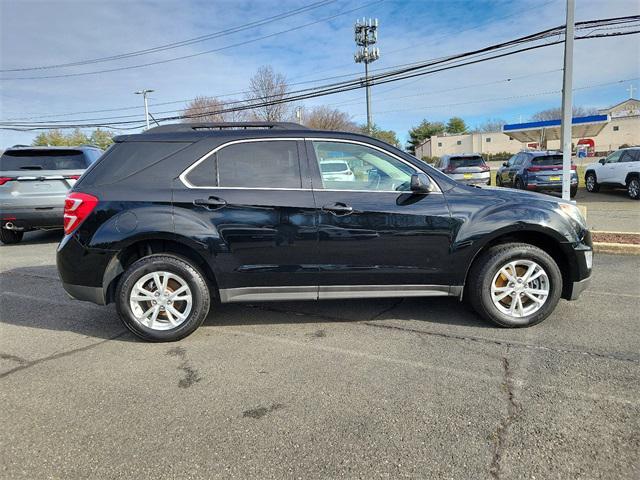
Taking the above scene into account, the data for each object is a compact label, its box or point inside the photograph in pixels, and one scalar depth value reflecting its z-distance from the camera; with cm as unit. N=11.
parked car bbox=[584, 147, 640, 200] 1338
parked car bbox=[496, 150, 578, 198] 1353
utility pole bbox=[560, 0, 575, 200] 778
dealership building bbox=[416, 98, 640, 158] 3430
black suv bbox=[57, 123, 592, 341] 362
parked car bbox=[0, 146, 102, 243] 774
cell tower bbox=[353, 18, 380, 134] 3772
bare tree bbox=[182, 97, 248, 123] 3647
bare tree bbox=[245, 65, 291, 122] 3464
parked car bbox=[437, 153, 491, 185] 1532
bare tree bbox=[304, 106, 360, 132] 4512
